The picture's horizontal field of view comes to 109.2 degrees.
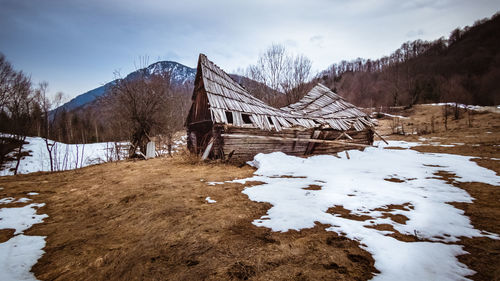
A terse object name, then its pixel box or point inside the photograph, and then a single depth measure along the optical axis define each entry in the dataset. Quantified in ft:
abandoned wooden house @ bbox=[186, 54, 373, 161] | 25.71
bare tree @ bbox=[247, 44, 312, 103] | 64.69
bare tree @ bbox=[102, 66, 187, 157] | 37.88
